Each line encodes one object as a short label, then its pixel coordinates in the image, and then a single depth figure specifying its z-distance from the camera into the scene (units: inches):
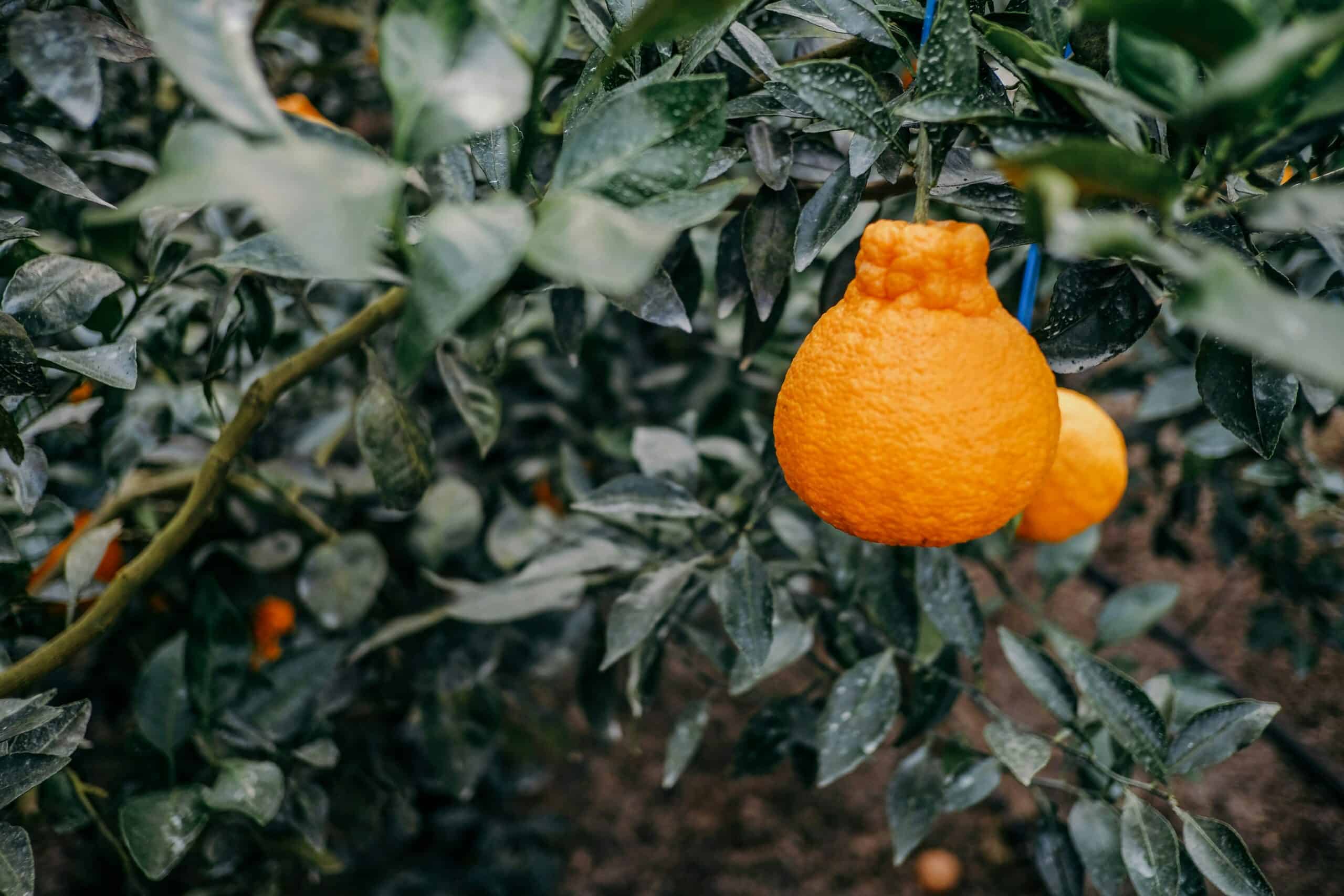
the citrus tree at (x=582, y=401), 10.4
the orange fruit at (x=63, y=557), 27.9
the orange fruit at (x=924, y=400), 15.4
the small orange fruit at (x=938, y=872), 51.3
